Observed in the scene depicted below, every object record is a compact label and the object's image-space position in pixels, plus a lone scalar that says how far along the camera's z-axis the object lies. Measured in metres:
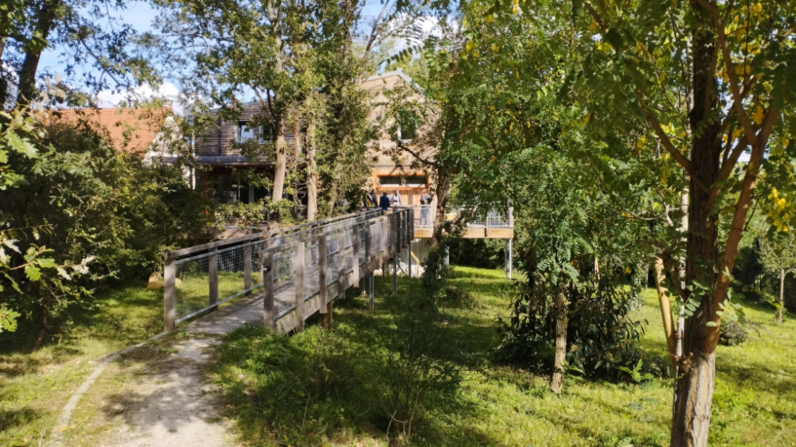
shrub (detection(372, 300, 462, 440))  6.39
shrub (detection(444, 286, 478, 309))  18.69
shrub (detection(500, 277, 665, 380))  10.41
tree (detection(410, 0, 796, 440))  2.90
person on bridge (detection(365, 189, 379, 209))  24.49
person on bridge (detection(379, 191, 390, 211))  24.38
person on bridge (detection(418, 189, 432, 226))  25.02
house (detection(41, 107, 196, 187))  10.94
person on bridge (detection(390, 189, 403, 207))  26.53
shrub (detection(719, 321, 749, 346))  15.41
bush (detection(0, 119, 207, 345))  8.47
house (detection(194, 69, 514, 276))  24.62
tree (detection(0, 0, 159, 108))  8.64
